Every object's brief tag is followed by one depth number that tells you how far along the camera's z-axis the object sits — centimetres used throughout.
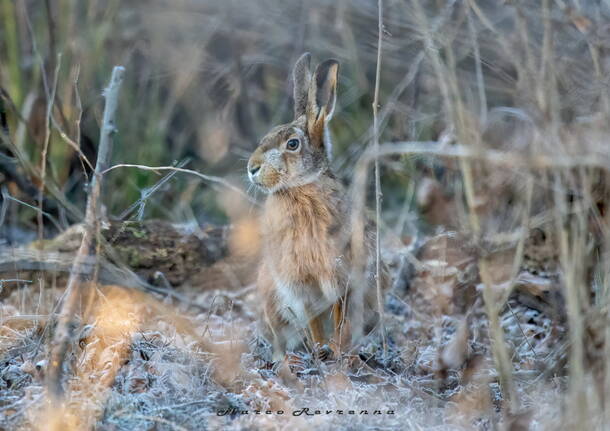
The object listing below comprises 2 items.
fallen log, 1184
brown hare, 983
